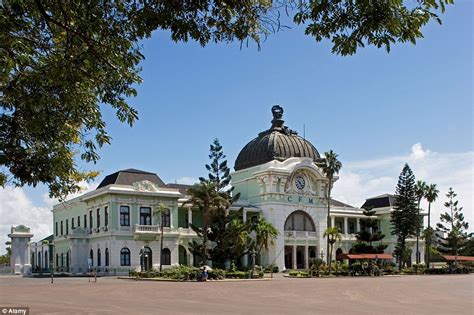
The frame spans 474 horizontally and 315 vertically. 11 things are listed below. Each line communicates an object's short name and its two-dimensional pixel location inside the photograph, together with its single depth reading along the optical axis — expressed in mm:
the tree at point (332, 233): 63188
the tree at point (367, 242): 65688
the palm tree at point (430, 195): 72688
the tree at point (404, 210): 69062
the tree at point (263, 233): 58625
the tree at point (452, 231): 79375
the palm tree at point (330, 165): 64375
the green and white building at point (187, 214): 59344
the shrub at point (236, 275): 49156
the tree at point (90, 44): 6879
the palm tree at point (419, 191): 70050
